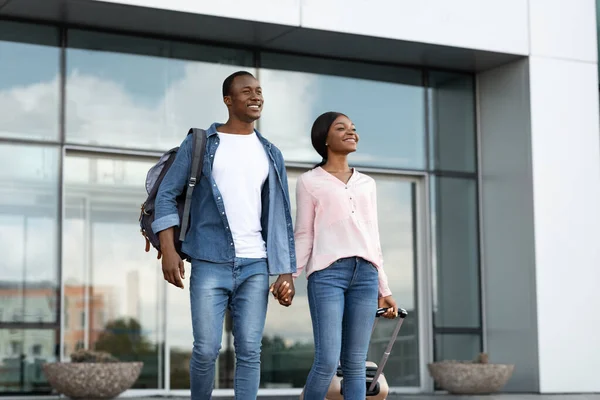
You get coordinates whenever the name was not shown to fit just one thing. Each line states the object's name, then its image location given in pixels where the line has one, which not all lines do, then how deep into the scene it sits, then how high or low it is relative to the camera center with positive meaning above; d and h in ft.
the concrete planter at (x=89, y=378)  28.19 -2.68
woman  17.74 +0.28
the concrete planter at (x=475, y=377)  33.01 -3.17
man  16.16 +0.62
